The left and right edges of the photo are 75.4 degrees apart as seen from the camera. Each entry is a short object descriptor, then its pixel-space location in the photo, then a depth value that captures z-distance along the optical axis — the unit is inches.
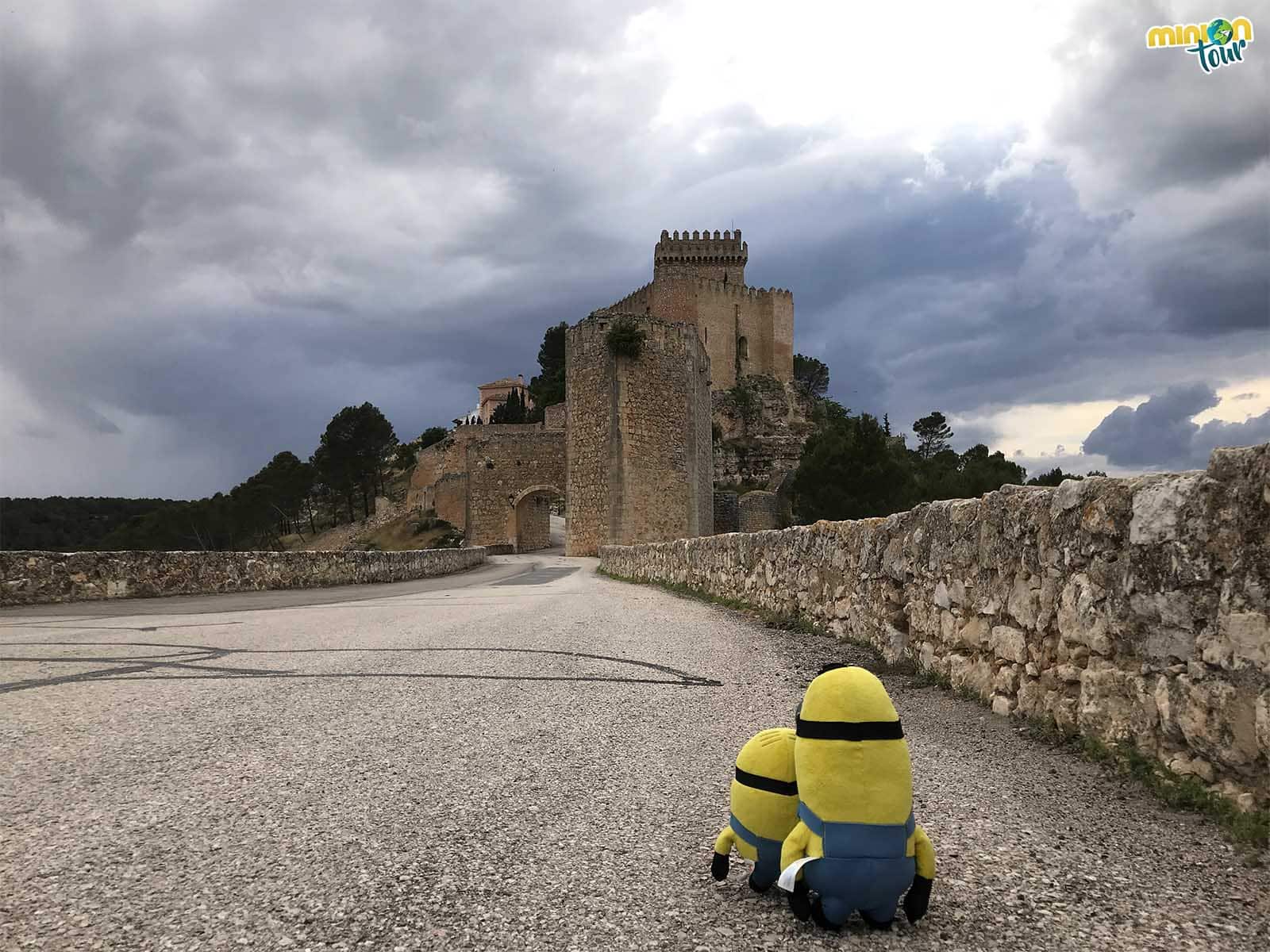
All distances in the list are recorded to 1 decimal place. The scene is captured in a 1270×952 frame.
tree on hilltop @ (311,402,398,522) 2796.3
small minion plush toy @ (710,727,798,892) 90.9
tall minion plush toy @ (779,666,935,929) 83.5
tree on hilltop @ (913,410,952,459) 2765.7
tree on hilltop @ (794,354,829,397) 3361.2
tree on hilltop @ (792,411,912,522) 1512.1
